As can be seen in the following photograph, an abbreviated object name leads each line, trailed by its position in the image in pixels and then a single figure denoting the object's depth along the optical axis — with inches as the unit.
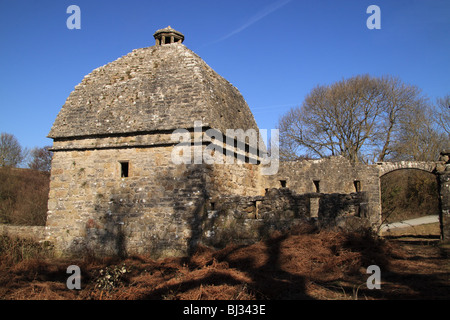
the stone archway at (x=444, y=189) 476.7
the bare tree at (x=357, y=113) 1123.3
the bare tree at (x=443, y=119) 1096.9
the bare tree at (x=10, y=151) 1524.1
